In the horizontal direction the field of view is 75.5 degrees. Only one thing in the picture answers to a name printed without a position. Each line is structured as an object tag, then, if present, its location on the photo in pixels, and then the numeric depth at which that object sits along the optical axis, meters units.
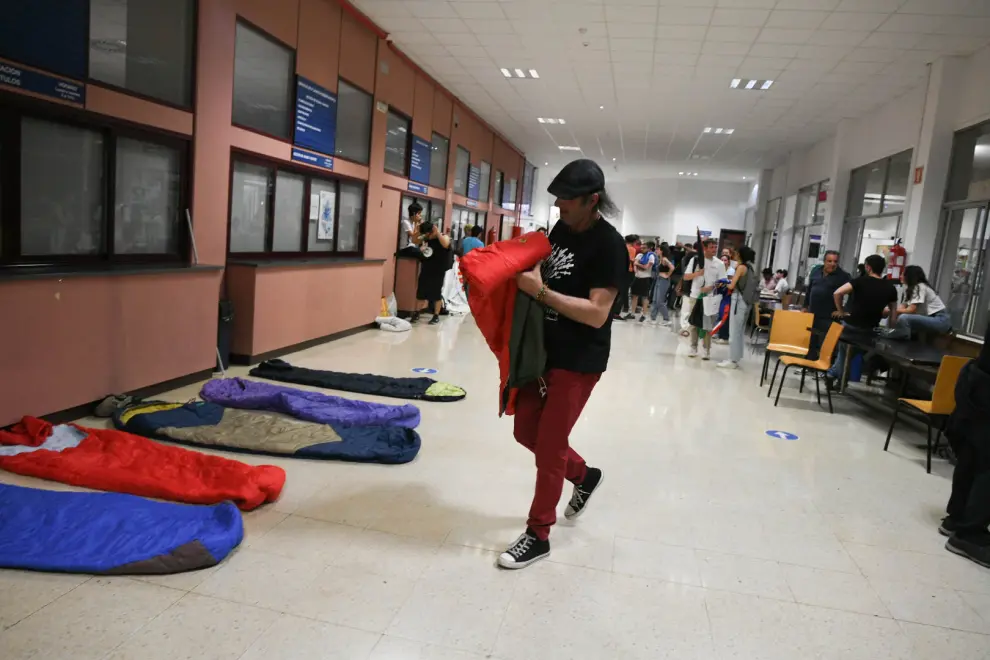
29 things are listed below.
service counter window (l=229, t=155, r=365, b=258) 5.98
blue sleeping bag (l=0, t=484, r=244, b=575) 2.25
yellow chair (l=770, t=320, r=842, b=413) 5.63
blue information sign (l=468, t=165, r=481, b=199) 13.09
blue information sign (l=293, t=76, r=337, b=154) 6.50
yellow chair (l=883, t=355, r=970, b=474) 4.14
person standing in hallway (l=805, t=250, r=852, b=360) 7.38
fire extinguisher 7.89
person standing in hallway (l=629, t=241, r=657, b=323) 11.74
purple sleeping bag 4.18
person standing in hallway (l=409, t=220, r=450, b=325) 9.06
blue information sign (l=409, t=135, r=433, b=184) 9.73
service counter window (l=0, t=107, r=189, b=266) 3.59
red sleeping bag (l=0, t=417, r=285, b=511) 2.84
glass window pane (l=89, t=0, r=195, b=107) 4.05
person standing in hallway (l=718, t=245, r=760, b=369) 7.33
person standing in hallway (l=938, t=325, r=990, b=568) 2.96
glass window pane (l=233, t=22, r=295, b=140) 5.60
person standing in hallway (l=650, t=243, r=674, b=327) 11.43
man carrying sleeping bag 2.44
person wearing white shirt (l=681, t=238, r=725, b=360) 7.64
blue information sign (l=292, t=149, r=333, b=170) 6.55
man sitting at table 6.12
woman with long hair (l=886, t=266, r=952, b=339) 6.23
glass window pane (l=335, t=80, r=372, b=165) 7.48
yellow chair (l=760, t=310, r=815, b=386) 6.43
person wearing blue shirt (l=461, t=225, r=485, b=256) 9.90
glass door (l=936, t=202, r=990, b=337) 6.65
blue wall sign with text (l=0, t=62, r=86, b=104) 3.41
